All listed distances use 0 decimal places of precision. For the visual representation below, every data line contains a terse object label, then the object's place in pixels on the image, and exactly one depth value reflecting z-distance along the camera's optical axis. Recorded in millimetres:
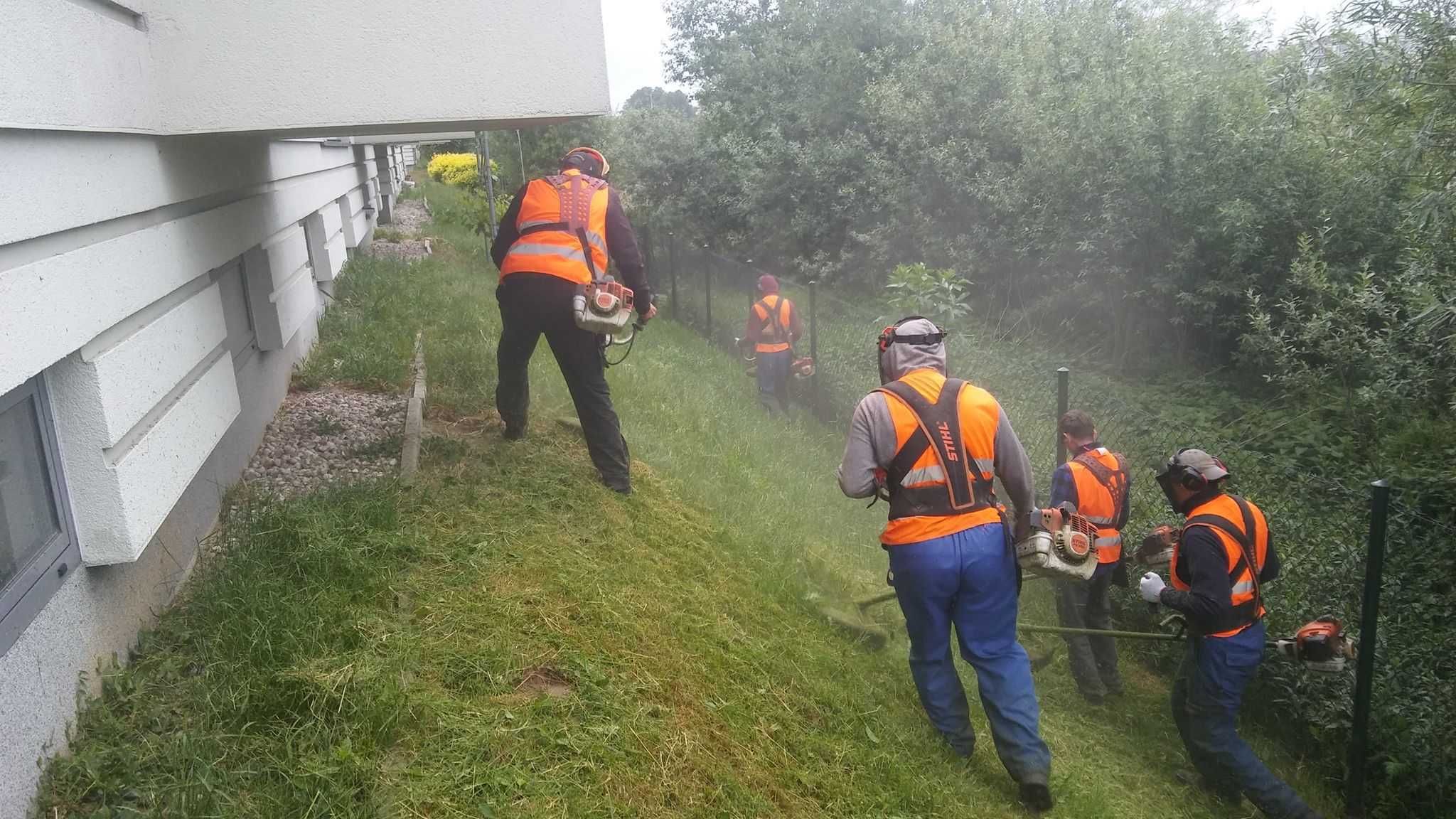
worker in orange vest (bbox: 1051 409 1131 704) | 5406
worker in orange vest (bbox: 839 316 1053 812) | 3977
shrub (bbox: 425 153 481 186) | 19033
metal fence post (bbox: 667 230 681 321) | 16078
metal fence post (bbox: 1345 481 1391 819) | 4547
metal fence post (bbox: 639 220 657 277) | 16625
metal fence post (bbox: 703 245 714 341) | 14422
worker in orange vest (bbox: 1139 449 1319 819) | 4578
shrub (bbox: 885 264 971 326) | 9508
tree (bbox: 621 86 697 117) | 20694
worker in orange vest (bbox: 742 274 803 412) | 10742
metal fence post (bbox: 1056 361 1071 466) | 6488
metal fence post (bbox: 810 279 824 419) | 10914
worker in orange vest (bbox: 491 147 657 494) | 5215
